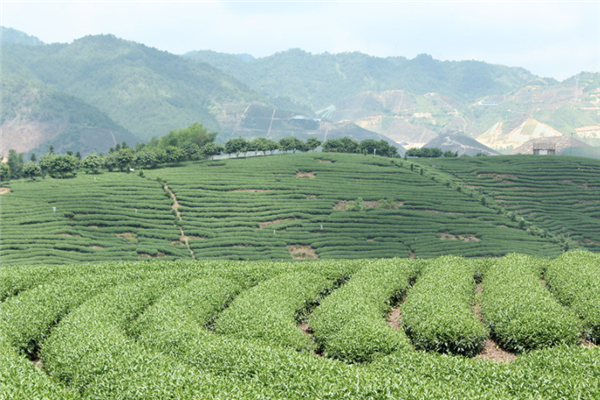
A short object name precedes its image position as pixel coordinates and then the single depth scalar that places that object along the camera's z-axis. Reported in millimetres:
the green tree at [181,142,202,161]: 117375
